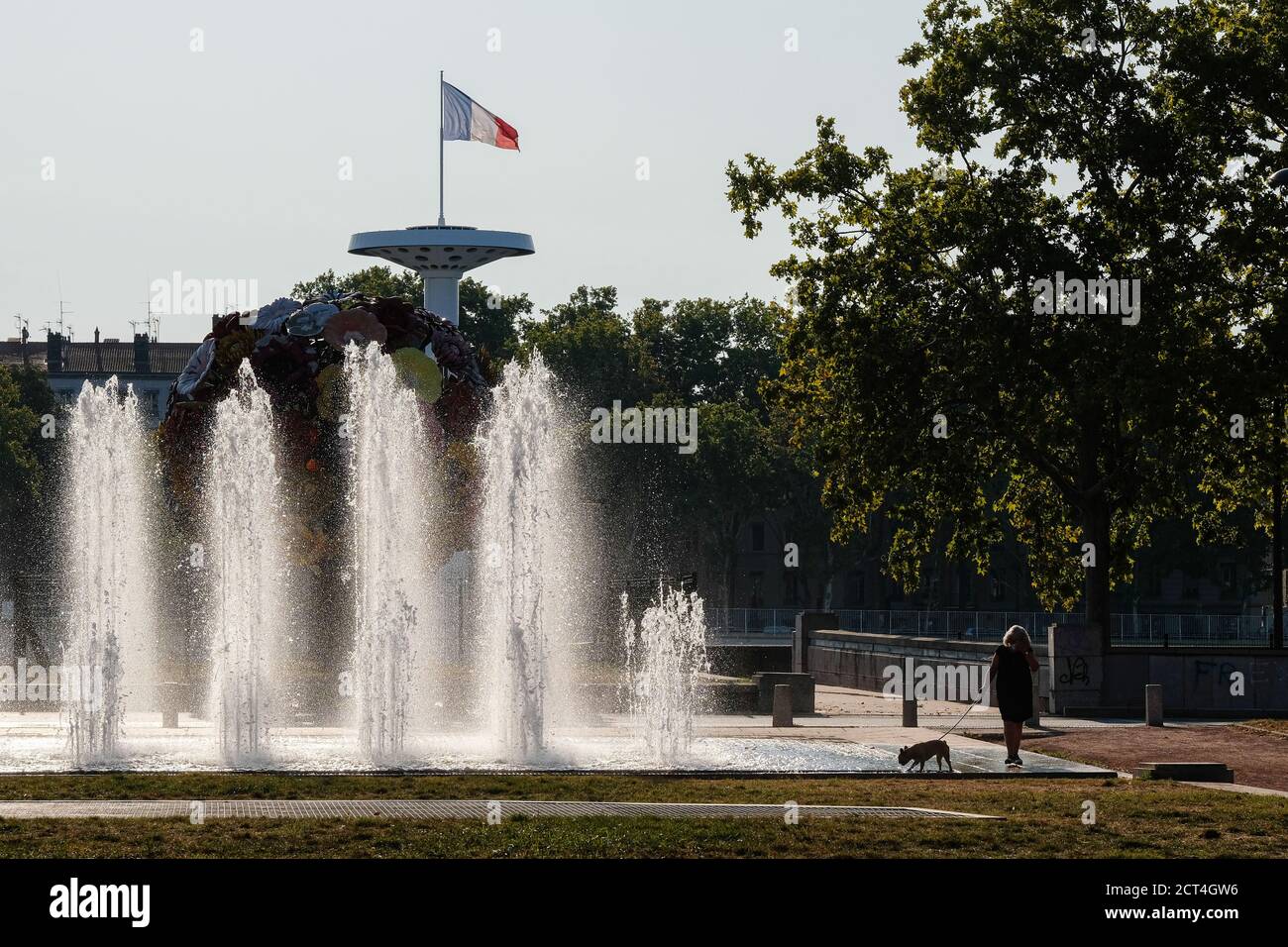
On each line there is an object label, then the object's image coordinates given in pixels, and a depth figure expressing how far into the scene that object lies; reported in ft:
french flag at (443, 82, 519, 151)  192.75
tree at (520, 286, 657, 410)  309.01
